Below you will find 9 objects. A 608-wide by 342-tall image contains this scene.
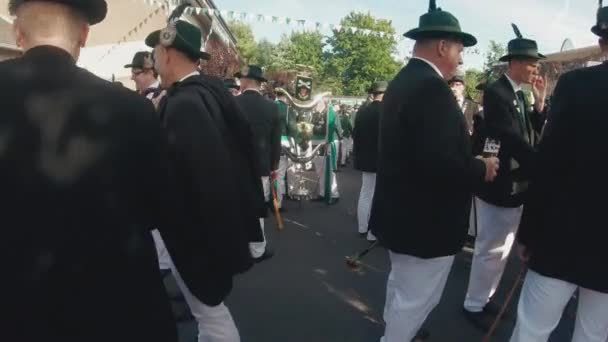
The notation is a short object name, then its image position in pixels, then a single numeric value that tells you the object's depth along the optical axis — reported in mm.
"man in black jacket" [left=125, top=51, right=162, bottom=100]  5488
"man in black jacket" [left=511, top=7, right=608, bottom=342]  2285
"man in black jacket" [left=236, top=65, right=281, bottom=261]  6086
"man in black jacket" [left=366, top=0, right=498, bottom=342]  2639
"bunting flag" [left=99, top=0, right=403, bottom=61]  14789
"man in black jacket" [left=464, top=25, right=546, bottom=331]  3463
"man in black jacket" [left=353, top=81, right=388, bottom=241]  6609
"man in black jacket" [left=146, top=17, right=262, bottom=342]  2293
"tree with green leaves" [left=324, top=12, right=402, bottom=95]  69938
